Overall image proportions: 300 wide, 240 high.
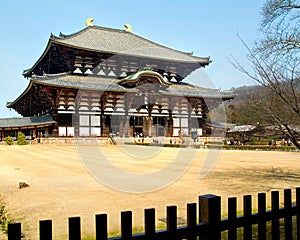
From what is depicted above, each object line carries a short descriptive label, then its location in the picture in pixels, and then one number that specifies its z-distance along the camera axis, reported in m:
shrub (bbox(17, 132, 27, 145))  31.00
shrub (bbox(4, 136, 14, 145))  31.69
